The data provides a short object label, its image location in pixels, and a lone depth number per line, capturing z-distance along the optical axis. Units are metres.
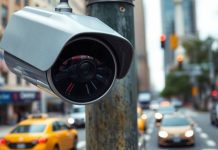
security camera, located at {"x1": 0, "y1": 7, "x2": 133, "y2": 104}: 2.25
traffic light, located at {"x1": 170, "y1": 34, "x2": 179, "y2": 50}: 33.27
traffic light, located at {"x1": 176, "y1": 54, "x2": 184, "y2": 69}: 38.78
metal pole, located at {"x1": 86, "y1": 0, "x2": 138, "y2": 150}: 2.80
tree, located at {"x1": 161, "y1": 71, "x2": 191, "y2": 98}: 93.94
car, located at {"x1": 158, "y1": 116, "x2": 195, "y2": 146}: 19.84
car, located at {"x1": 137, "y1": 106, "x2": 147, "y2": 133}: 22.50
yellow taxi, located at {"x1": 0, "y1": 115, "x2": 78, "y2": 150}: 14.77
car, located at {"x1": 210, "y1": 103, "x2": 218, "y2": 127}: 31.61
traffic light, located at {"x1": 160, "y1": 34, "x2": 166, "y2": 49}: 28.67
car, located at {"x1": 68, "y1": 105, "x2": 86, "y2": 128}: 31.55
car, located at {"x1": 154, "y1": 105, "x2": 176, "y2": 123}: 33.47
